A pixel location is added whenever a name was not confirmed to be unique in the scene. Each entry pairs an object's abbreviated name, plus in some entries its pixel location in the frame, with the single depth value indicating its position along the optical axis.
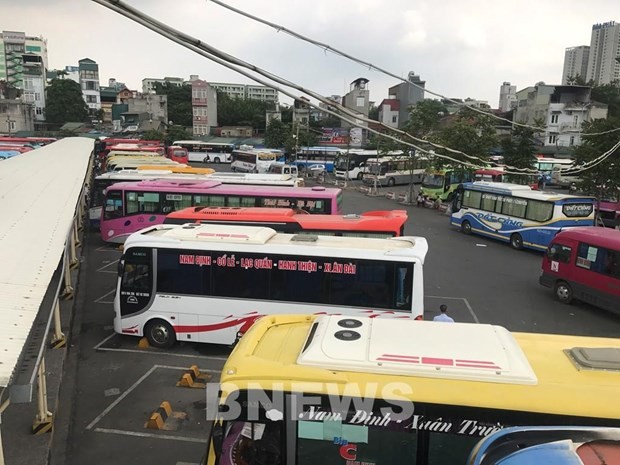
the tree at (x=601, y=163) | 20.23
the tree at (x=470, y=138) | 28.56
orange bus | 12.30
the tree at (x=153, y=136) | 63.06
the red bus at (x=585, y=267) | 11.59
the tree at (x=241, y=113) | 82.88
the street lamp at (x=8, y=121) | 68.00
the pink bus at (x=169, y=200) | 16.50
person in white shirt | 8.02
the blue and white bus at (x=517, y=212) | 17.86
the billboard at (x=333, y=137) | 67.44
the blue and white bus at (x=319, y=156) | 51.35
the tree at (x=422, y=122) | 31.09
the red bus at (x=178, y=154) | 43.44
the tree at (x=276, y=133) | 60.12
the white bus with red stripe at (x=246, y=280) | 8.68
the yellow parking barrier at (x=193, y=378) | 7.98
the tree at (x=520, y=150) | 30.53
